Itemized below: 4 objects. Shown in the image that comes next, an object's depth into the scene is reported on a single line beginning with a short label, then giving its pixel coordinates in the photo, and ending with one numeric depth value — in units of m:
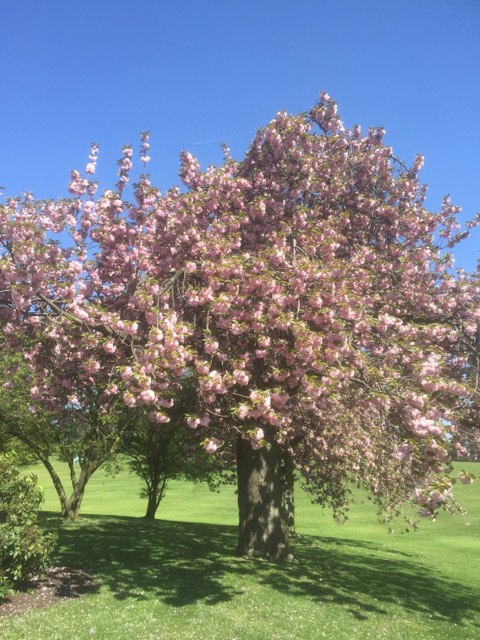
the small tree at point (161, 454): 23.00
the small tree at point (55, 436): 22.59
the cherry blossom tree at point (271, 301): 10.94
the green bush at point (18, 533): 10.51
